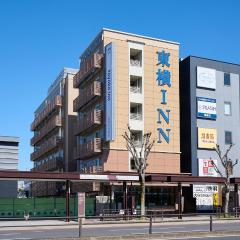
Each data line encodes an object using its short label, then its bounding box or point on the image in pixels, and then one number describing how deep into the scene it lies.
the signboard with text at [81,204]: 28.65
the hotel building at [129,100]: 35.16
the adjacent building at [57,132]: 46.70
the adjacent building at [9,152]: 51.50
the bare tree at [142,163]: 28.78
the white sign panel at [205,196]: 37.08
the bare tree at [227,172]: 31.62
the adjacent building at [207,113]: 38.23
